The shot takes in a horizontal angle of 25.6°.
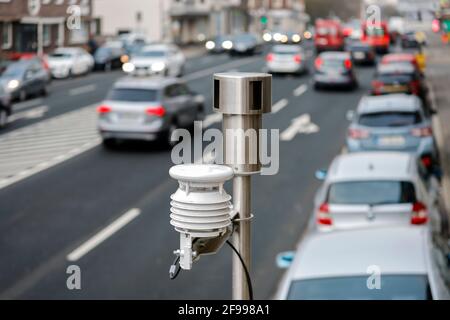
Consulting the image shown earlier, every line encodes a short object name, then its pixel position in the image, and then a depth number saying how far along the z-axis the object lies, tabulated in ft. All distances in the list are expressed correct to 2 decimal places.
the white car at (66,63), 135.10
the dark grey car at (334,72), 106.22
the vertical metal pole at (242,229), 15.53
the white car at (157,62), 132.77
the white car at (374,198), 37.35
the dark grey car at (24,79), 102.47
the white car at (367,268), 23.39
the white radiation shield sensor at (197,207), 14.23
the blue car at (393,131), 56.03
